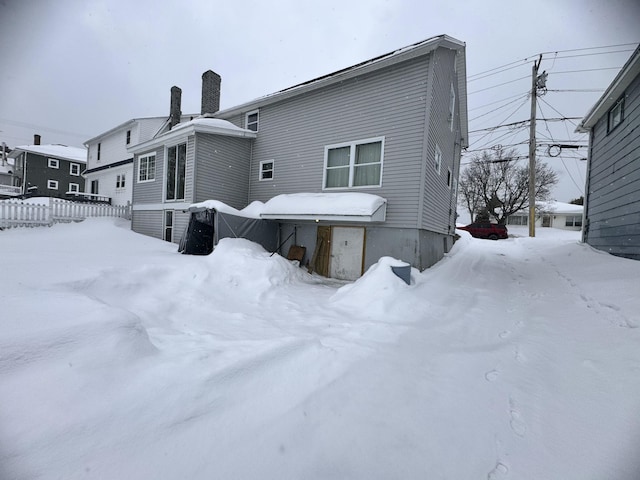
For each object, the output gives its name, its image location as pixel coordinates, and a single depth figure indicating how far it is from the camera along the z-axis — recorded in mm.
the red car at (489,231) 23953
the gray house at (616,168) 7648
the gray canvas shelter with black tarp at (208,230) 9461
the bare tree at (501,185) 33312
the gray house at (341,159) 8867
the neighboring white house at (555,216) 34031
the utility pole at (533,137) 18422
